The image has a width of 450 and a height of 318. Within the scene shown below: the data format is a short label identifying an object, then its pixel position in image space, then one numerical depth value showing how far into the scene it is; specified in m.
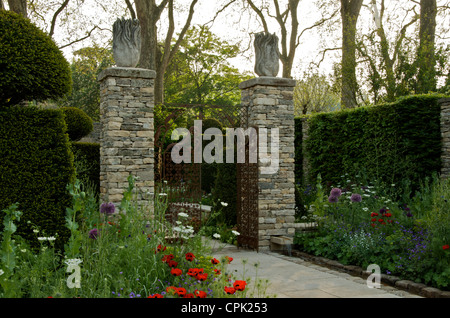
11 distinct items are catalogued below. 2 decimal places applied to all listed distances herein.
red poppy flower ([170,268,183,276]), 3.35
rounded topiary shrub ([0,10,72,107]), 4.62
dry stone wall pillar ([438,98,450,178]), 7.58
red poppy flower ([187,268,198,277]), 3.24
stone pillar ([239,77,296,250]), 6.60
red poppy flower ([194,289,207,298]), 2.95
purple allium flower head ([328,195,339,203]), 6.53
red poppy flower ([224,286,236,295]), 2.88
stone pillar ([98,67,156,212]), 5.97
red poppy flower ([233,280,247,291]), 2.96
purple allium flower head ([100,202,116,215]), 4.58
